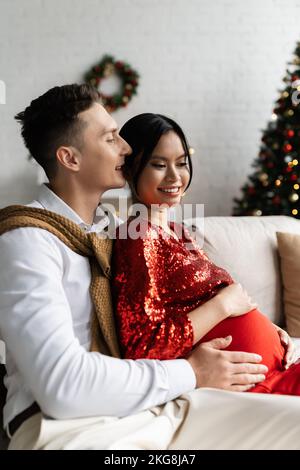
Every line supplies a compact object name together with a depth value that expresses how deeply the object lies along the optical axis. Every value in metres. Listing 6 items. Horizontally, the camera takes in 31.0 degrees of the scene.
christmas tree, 3.71
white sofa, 2.56
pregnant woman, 1.35
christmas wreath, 4.33
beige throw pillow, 2.56
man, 1.12
